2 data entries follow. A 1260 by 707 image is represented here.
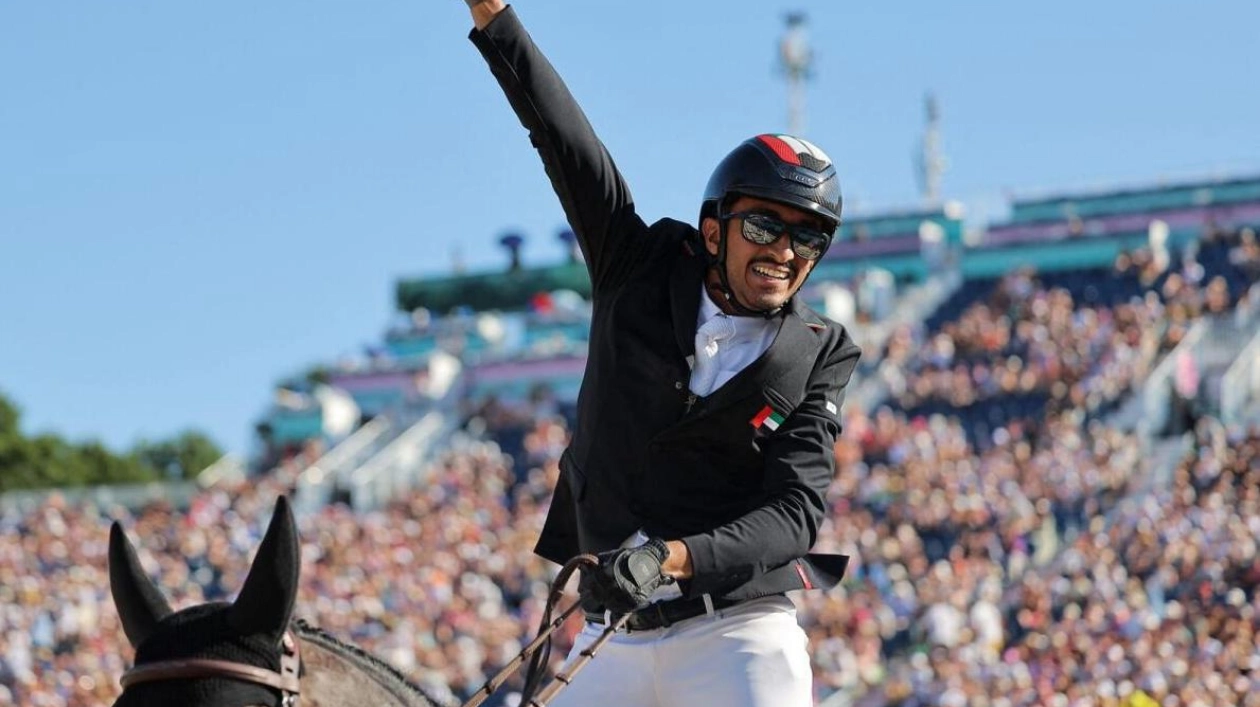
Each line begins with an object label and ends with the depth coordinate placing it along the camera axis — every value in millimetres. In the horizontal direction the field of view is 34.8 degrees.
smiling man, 4574
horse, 3695
